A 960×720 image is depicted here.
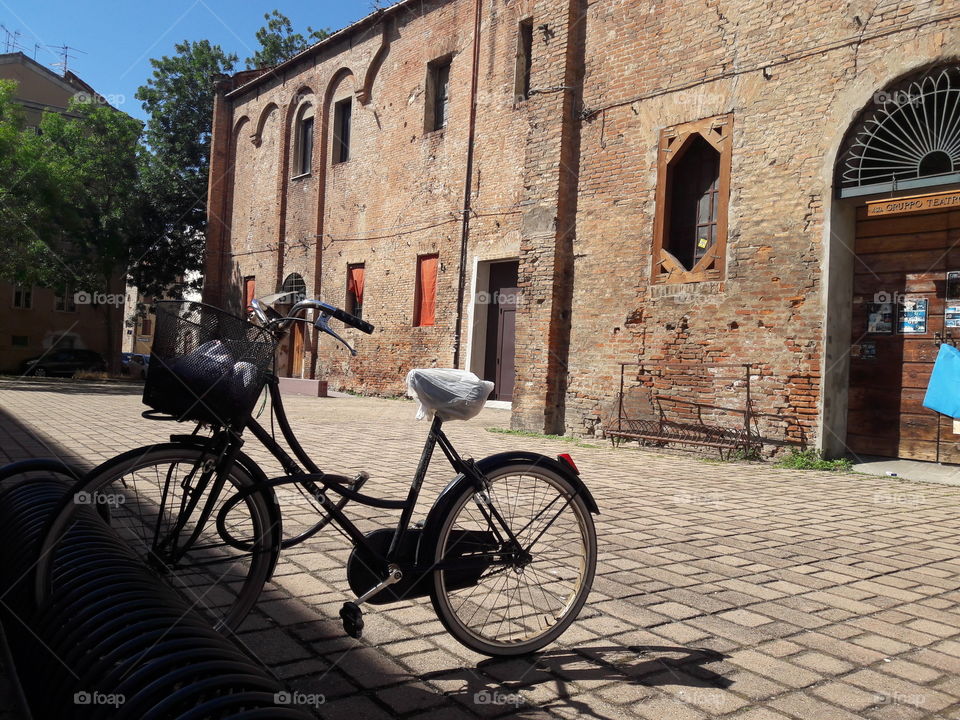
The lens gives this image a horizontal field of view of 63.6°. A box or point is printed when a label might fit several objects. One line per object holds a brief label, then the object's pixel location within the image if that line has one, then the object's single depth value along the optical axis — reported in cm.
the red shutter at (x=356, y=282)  2142
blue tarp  857
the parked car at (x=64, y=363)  3278
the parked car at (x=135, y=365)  3425
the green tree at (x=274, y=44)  3631
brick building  931
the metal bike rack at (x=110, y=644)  165
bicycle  263
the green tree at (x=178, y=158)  2959
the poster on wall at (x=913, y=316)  925
